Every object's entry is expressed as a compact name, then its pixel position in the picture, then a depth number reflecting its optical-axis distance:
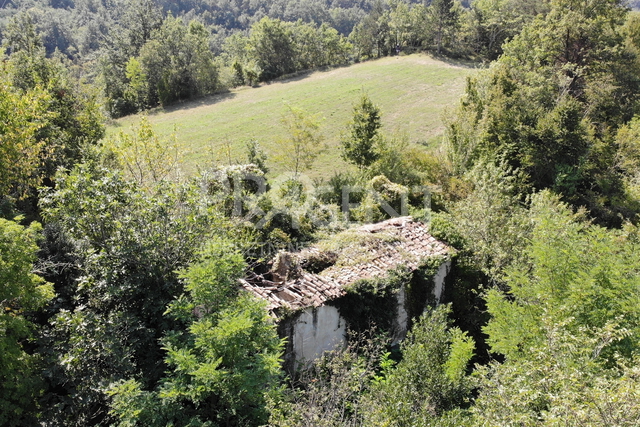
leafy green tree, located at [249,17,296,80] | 54.88
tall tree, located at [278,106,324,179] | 21.97
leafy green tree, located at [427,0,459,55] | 55.41
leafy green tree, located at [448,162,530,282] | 15.76
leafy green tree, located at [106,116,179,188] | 15.70
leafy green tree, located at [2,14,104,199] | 16.86
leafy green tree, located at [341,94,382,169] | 22.20
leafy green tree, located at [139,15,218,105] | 45.06
